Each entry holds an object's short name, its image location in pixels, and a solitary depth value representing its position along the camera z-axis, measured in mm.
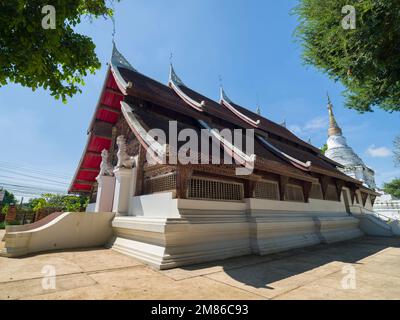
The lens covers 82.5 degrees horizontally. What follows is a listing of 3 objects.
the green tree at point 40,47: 3566
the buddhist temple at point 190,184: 5590
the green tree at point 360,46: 5891
